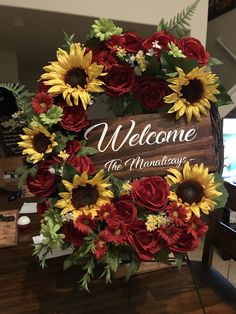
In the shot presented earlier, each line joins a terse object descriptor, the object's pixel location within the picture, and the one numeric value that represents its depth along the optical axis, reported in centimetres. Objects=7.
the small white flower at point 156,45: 78
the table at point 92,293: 98
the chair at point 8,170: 242
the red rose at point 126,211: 73
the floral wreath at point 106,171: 73
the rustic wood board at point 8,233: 140
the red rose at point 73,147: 76
